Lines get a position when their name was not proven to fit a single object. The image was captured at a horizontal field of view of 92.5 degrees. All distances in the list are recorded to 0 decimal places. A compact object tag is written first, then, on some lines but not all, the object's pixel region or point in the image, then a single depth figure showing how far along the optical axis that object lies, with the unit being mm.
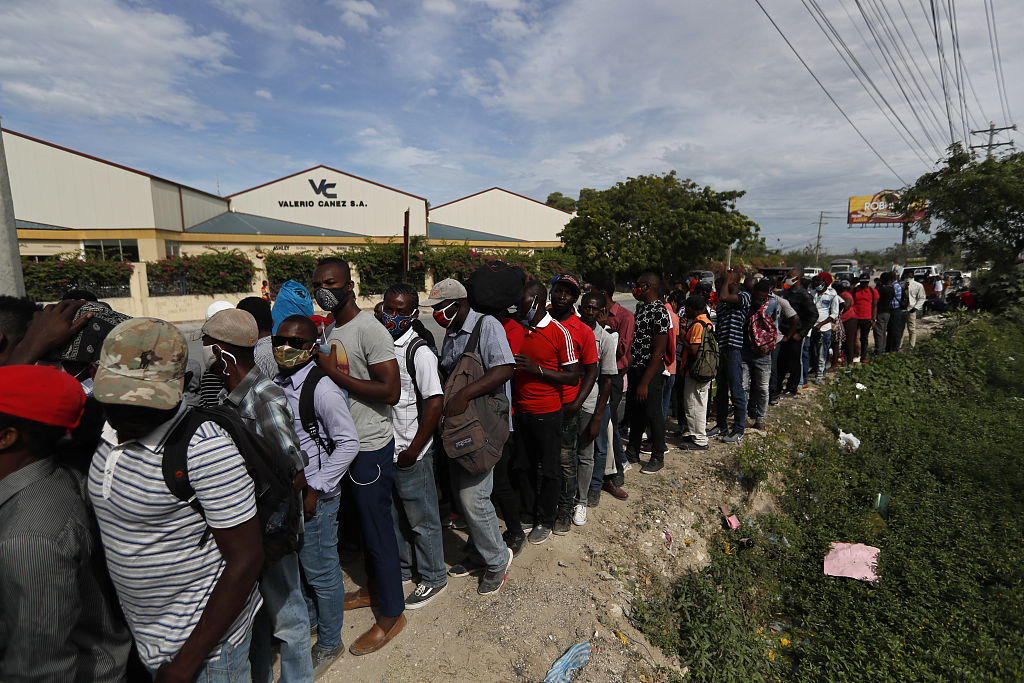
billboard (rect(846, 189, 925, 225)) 55344
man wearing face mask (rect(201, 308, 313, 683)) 2002
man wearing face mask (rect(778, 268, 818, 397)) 6918
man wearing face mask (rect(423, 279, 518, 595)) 2830
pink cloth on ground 3990
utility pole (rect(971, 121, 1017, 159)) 24233
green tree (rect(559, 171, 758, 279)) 27119
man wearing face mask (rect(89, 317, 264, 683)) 1313
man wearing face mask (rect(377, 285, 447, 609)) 2699
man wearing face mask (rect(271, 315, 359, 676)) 2285
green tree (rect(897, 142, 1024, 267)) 13469
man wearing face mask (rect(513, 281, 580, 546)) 3305
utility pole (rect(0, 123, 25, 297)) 2783
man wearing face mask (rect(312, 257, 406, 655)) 2480
